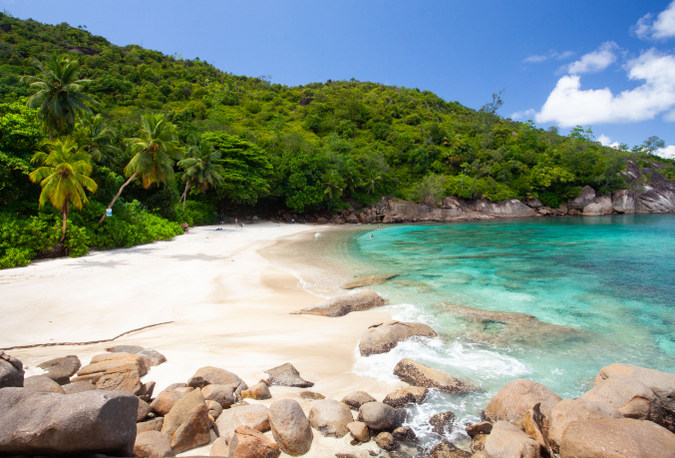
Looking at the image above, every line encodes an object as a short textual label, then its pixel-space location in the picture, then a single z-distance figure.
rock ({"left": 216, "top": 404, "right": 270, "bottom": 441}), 4.81
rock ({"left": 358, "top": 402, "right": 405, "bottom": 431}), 5.18
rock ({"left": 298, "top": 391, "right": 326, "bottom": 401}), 6.05
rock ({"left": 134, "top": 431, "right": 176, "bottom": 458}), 4.02
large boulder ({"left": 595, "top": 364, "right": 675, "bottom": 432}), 5.57
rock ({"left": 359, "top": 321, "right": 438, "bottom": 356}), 8.54
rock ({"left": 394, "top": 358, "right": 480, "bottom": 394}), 6.76
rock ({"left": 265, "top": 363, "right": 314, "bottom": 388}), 6.55
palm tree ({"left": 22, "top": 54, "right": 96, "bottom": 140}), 22.34
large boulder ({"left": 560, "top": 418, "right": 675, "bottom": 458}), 4.08
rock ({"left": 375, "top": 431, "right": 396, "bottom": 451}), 4.88
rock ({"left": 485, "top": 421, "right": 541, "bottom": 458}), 4.46
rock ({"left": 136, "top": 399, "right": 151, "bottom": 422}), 4.82
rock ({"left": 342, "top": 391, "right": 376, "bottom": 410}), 5.84
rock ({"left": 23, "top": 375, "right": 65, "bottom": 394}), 4.85
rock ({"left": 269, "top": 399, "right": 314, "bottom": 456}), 4.57
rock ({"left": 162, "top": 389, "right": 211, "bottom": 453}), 4.27
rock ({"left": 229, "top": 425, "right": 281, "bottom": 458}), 4.22
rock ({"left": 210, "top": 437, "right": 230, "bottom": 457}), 4.30
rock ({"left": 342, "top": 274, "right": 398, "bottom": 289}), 15.75
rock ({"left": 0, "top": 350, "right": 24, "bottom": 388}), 4.12
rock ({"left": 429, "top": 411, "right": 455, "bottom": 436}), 5.45
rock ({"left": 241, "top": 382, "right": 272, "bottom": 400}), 5.81
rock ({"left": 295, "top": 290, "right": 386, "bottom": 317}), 11.67
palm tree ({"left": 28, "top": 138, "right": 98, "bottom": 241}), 17.77
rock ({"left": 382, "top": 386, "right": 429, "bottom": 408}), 6.11
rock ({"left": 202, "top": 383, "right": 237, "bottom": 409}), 5.43
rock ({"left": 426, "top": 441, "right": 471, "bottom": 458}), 4.83
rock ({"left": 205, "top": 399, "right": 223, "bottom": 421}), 5.05
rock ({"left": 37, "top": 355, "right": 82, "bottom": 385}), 5.72
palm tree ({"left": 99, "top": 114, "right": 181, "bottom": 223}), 24.80
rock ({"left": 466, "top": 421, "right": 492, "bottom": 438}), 5.31
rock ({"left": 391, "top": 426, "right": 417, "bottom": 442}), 5.12
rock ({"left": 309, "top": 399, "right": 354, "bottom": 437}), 5.04
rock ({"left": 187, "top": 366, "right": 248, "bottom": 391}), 5.97
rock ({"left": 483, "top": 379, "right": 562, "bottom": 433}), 5.66
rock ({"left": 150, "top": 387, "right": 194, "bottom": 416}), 5.05
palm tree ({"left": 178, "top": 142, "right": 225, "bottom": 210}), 38.75
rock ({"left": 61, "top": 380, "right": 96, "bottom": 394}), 5.11
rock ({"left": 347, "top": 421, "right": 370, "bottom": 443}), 4.94
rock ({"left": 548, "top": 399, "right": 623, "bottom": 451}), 4.89
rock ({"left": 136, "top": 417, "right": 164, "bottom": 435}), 4.58
